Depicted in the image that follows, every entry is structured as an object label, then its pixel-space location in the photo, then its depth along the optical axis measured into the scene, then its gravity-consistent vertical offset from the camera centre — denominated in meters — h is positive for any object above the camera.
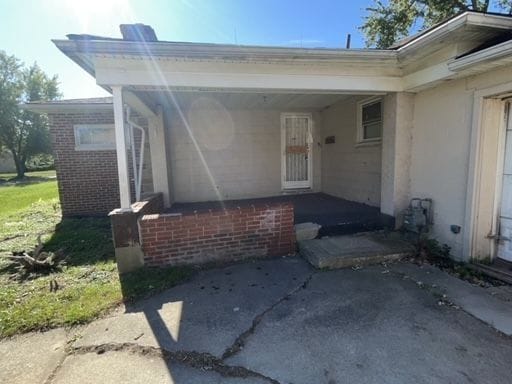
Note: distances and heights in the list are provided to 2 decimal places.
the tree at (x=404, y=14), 12.05 +6.24
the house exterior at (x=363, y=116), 3.53 +0.60
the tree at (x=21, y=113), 23.97 +4.12
